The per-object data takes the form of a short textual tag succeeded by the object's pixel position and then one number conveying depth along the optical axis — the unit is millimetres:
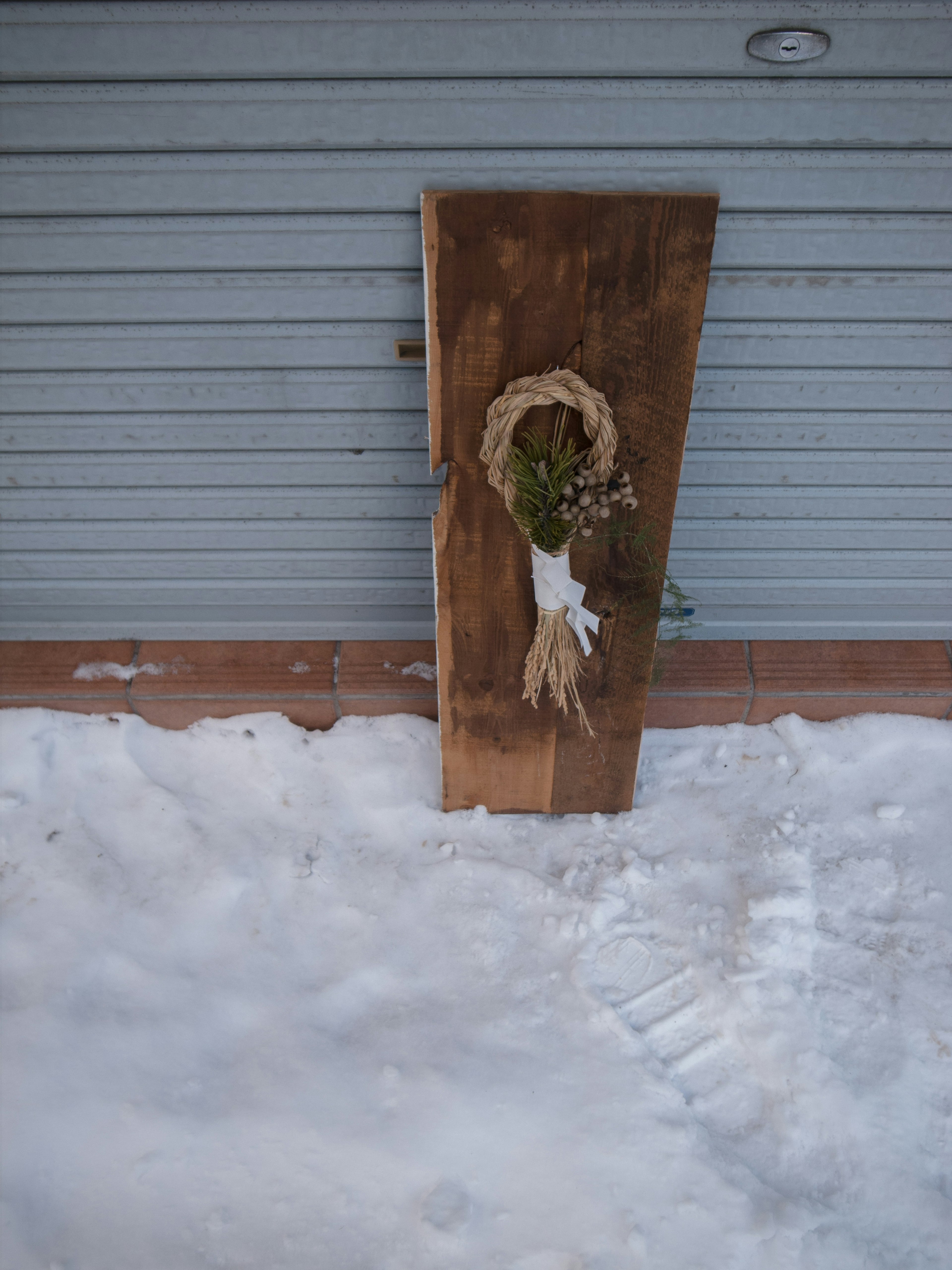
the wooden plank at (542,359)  2090
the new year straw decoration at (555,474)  2146
